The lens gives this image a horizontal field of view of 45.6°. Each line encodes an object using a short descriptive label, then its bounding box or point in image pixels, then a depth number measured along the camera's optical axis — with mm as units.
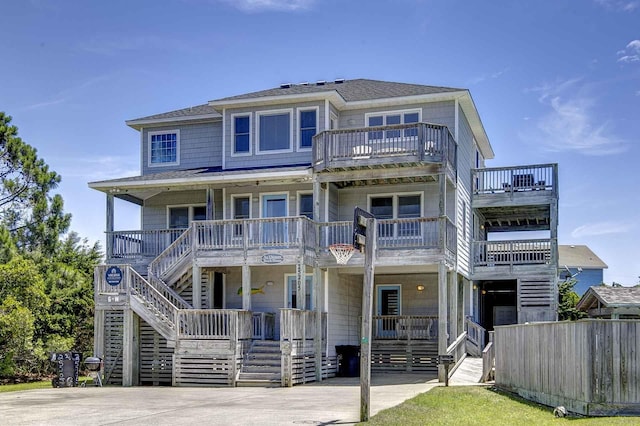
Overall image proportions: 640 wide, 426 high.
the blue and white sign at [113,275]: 22312
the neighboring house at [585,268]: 62438
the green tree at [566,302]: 38375
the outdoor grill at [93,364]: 21688
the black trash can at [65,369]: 21672
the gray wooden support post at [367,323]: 12555
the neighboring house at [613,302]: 25609
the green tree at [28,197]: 33600
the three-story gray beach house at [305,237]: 22281
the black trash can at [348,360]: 24984
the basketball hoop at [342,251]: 21708
